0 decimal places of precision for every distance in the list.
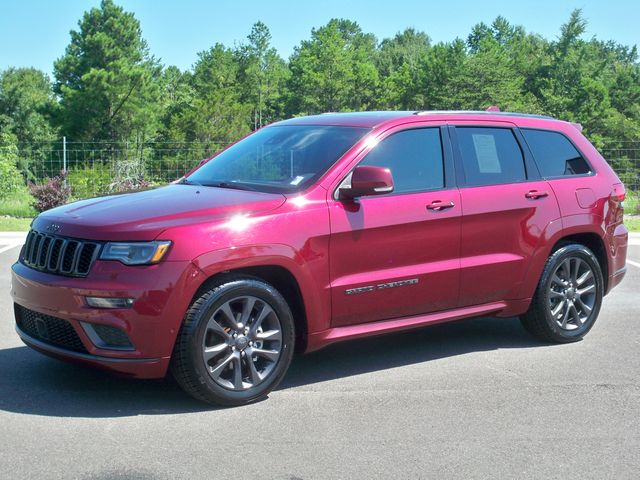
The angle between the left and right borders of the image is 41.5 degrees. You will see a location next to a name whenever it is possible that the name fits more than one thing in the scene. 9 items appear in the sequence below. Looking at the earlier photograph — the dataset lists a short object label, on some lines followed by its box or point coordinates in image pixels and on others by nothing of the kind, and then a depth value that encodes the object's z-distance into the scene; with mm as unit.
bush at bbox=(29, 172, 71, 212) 18219
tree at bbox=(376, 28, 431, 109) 78500
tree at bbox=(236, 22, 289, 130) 87531
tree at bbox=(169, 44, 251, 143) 63000
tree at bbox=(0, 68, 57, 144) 65812
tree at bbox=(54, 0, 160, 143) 63188
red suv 4789
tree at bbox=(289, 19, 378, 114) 78625
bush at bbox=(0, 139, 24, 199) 22328
